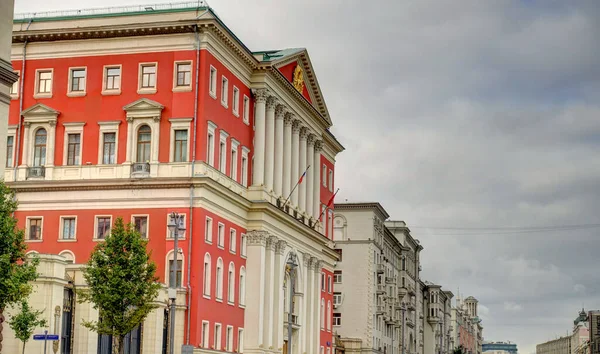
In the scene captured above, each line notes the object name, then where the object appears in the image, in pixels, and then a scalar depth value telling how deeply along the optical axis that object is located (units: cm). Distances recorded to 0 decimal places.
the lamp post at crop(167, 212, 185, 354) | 5606
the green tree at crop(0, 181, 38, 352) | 4738
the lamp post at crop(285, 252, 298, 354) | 8514
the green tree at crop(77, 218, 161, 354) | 6038
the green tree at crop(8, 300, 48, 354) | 5397
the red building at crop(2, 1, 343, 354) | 7694
